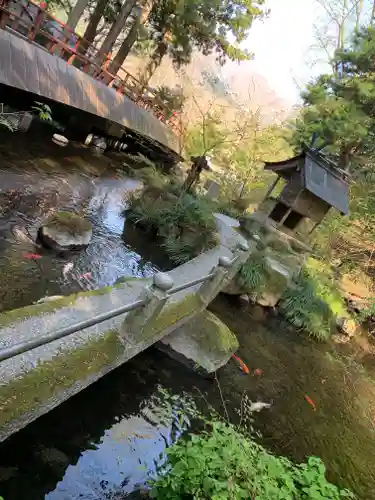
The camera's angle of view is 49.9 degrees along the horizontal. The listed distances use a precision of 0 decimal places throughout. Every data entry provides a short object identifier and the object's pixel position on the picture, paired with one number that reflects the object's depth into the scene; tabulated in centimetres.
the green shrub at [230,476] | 370
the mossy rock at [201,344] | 737
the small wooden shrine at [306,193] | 1458
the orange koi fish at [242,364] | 866
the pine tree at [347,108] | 1694
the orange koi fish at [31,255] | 801
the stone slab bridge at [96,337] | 369
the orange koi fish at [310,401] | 888
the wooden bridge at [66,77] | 1057
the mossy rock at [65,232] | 876
